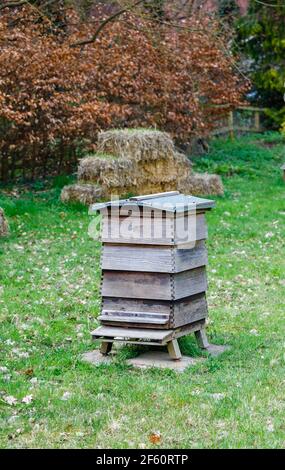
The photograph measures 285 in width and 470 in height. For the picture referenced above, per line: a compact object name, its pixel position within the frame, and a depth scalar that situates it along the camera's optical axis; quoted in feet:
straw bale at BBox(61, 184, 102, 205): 46.62
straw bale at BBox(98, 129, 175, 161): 48.32
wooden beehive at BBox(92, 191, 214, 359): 21.80
